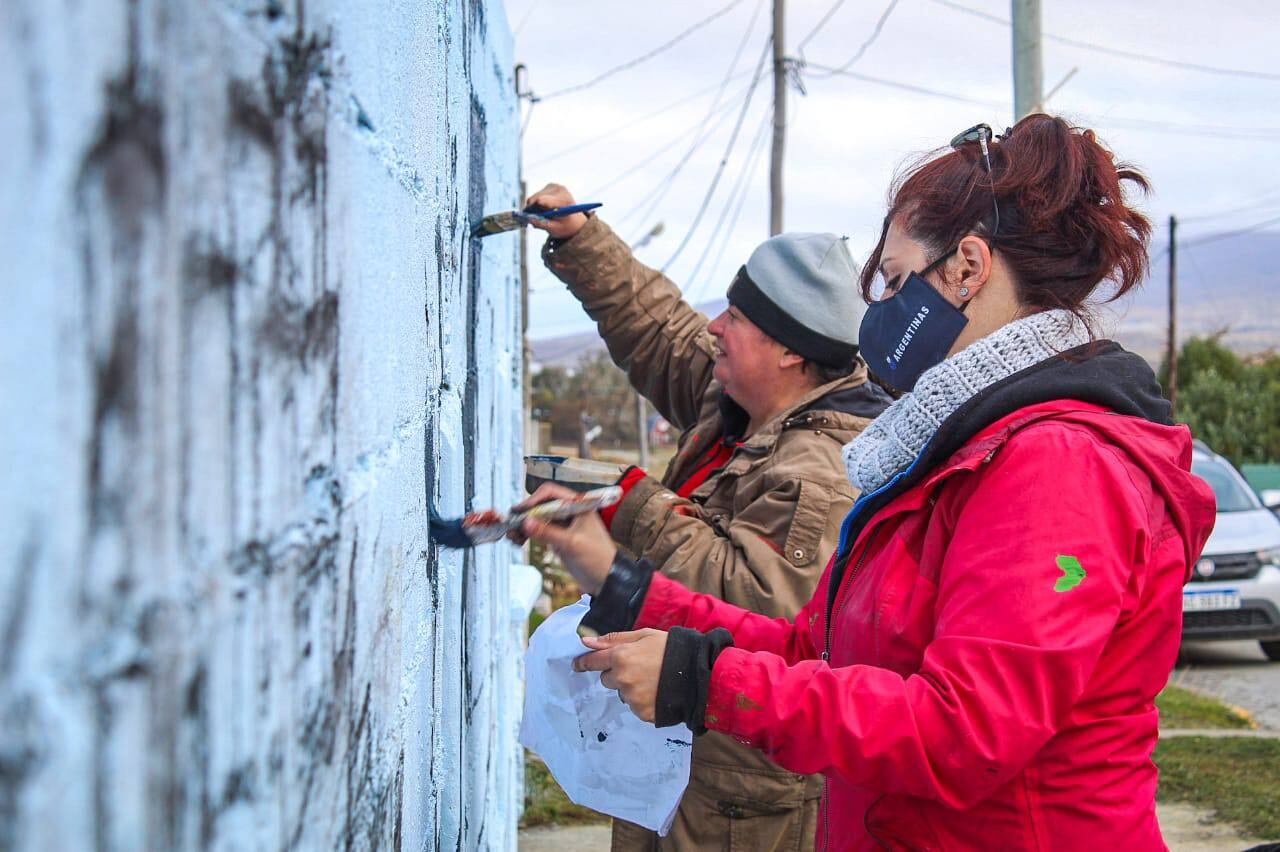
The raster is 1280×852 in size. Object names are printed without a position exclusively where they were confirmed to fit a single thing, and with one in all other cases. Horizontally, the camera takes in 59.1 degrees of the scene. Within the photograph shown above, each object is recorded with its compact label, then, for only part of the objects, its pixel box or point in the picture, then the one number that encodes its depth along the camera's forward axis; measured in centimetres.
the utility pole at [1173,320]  2442
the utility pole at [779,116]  1366
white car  820
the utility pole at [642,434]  2458
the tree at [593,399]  4303
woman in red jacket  135
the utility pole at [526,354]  755
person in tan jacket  236
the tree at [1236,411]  2252
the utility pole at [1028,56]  694
